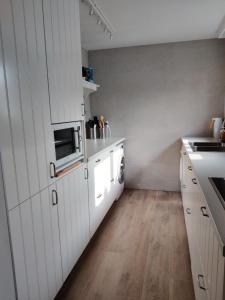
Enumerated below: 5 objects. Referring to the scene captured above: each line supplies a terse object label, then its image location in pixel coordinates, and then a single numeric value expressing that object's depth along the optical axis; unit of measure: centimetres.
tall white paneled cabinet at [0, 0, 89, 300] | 114
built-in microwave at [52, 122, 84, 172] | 170
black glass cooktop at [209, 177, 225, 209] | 130
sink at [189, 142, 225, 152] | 256
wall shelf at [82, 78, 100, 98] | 229
